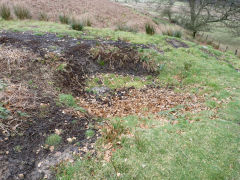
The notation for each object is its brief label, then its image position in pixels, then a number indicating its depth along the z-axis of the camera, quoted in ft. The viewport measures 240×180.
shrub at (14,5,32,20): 44.04
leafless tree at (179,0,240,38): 62.52
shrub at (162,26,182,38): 49.93
